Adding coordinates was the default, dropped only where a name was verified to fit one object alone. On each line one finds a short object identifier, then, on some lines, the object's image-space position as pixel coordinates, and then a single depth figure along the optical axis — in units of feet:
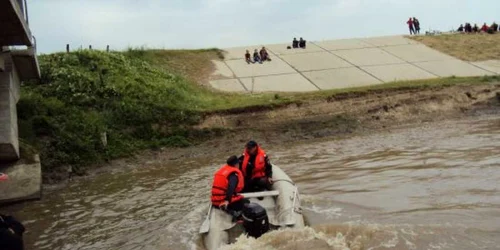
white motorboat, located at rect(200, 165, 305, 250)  28.86
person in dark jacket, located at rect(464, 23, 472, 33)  115.96
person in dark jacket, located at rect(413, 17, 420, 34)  121.80
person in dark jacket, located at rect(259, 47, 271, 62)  97.45
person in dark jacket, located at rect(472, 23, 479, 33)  115.34
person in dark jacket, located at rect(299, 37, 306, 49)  107.76
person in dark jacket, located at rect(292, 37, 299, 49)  107.86
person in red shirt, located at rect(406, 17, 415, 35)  122.11
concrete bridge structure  42.16
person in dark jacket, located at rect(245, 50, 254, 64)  96.63
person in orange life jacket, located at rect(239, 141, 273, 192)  36.52
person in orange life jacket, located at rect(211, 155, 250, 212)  30.71
